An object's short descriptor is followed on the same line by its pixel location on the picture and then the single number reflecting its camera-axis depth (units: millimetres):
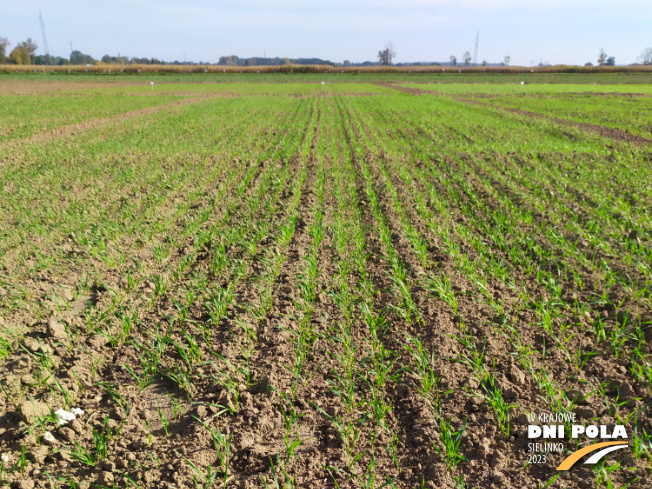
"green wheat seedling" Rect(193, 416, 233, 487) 2780
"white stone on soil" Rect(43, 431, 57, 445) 3020
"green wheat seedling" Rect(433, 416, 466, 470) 2783
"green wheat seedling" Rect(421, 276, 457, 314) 4711
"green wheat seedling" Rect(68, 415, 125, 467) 2803
